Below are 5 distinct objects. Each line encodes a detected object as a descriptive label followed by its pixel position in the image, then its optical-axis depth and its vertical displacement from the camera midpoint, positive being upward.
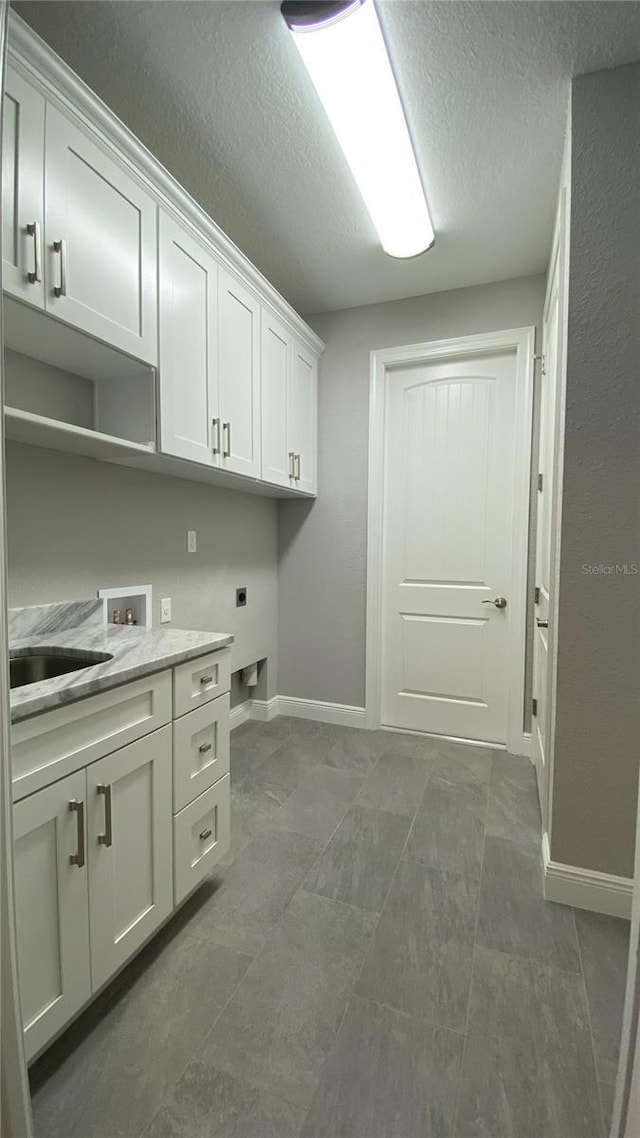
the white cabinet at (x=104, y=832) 0.96 -0.68
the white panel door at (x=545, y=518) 1.94 +0.18
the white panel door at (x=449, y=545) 2.70 +0.07
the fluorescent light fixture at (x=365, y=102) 1.28 +1.45
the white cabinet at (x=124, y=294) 1.19 +0.85
